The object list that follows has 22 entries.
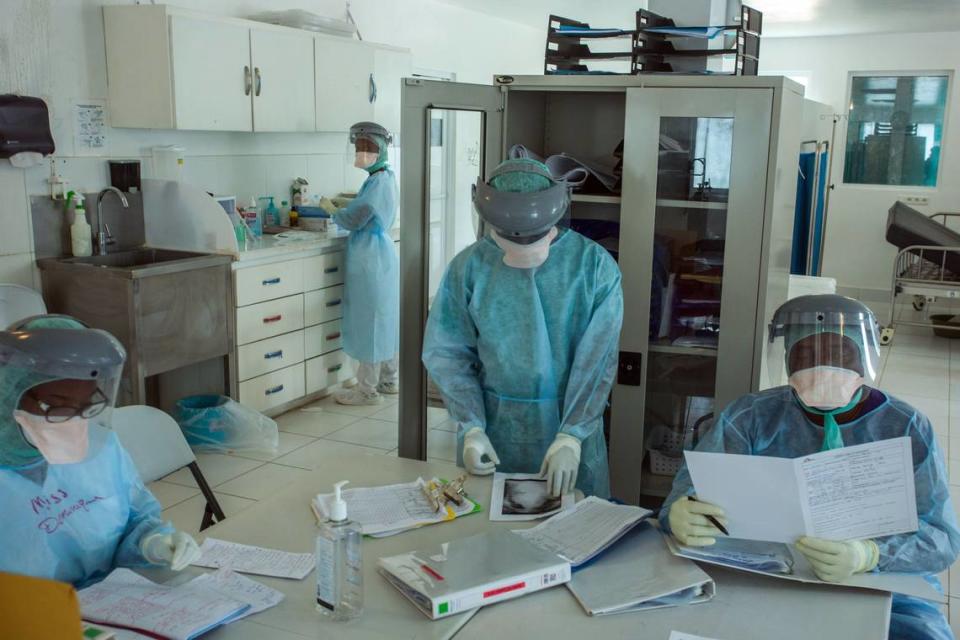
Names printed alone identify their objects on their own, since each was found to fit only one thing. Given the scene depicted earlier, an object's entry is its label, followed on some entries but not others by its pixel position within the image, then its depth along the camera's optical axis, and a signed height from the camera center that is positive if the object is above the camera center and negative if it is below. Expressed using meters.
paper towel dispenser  3.57 +0.12
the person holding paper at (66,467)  1.41 -0.54
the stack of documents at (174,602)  1.40 -0.74
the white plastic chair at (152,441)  2.33 -0.76
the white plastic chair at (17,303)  3.44 -0.58
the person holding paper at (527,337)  2.23 -0.45
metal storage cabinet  2.61 -0.21
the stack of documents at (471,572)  1.49 -0.71
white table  1.44 -0.76
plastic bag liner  4.11 -1.25
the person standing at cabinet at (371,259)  4.77 -0.53
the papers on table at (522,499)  1.89 -0.73
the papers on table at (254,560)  1.63 -0.75
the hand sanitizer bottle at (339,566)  1.42 -0.66
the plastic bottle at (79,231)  3.90 -0.33
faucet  4.05 -0.33
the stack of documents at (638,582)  1.53 -0.74
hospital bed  6.43 -0.63
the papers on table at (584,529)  1.69 -0.72
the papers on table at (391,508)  1.81 -0.73
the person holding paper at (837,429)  1.66 -0.53
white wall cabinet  3.96 +0.42
